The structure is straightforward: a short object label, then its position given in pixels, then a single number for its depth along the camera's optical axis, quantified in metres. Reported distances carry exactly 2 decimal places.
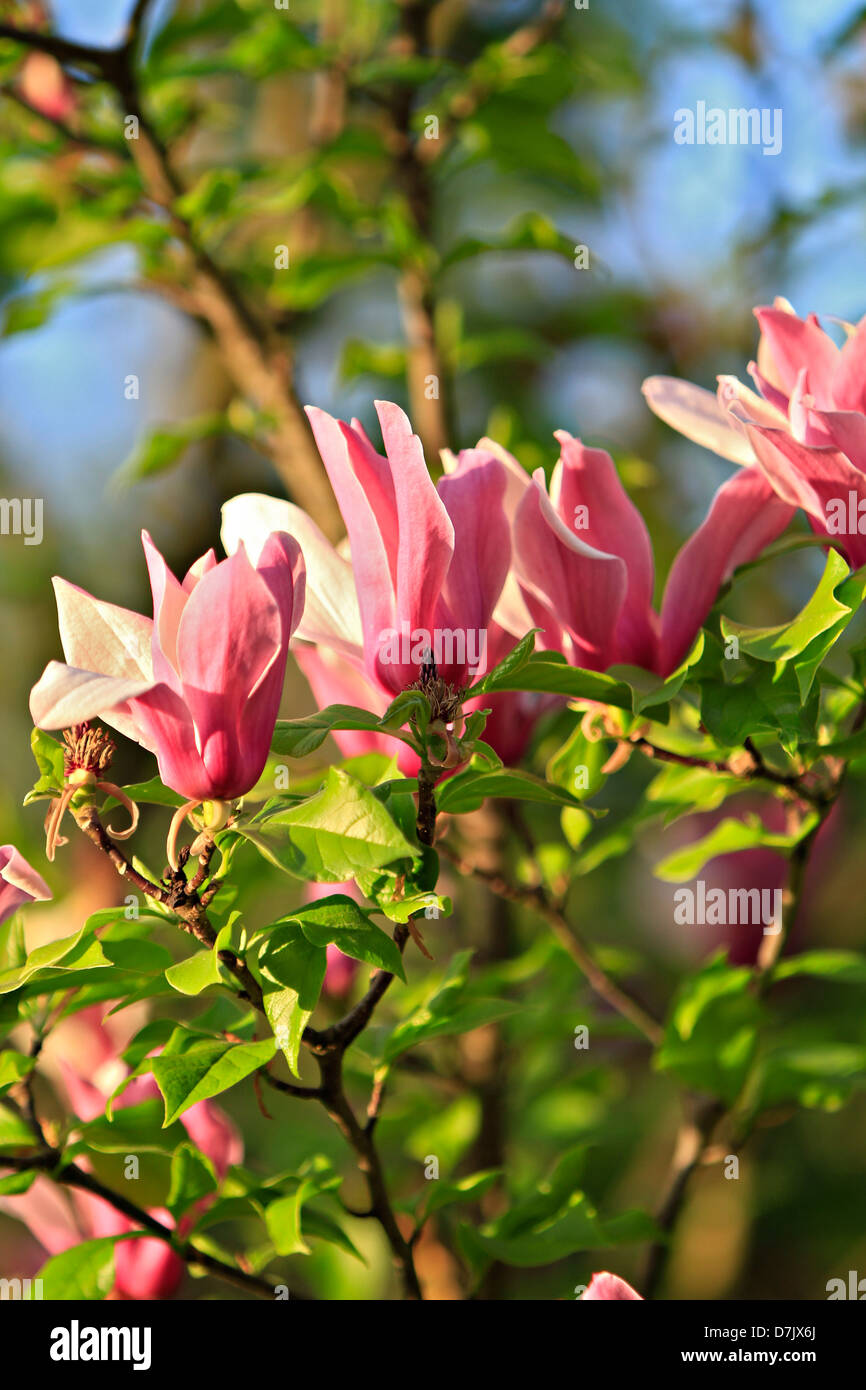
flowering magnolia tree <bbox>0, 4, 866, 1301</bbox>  1.26
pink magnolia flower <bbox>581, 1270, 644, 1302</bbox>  1.28
